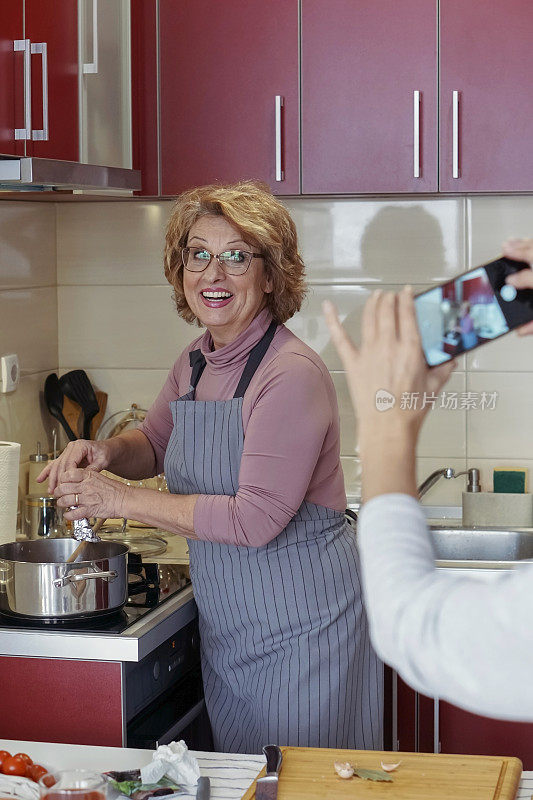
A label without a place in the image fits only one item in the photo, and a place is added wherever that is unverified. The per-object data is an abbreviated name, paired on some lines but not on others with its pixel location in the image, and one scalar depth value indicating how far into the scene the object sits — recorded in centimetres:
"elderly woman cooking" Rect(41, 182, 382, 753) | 344
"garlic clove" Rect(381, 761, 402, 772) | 303
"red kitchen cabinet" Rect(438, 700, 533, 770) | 373
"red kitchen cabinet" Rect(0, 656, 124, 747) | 346
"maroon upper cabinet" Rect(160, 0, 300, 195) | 406
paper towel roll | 380
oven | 351
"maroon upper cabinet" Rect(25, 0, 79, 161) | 363
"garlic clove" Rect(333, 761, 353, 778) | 302
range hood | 350
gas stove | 349
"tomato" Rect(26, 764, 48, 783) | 299
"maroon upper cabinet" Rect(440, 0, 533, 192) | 396
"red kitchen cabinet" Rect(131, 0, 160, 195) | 410
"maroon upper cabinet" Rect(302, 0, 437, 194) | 400
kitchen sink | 412
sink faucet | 424
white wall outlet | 414
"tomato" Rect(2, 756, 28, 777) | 299
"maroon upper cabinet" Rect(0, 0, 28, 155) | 351
